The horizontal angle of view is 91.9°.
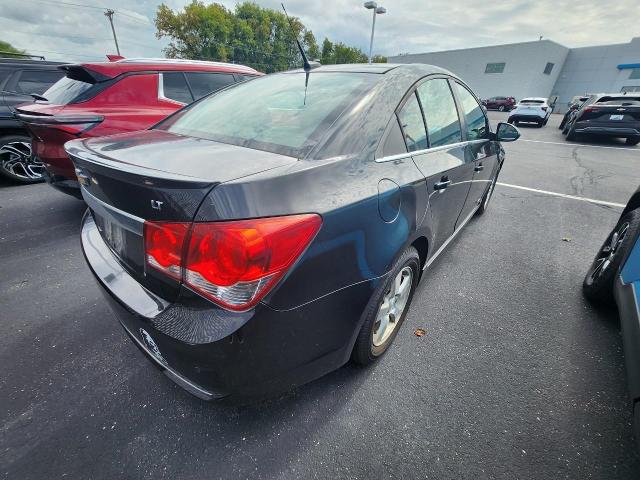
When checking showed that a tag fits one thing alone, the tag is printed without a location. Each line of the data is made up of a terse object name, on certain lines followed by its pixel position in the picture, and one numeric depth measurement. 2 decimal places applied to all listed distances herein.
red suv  3.19
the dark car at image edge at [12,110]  4.46
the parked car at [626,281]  1.45
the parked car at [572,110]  15.14
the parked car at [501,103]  29.91
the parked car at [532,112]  17.05
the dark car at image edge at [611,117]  9.53
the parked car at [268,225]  1.04
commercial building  37.09
